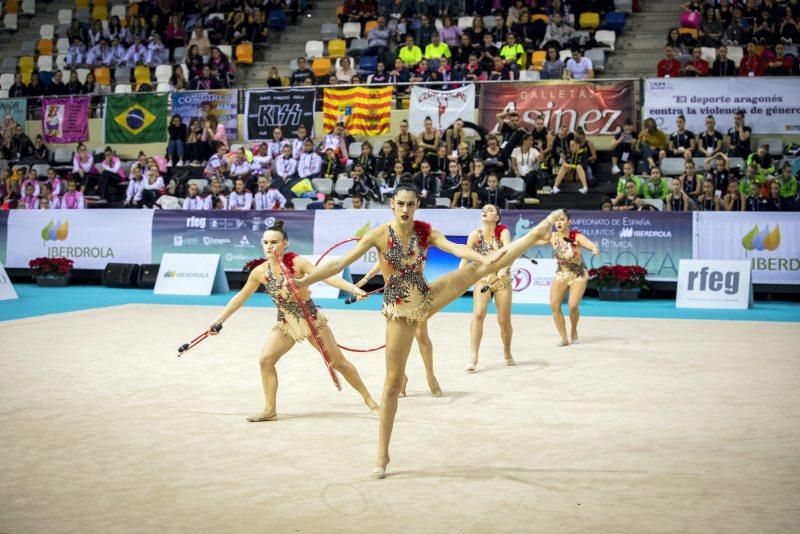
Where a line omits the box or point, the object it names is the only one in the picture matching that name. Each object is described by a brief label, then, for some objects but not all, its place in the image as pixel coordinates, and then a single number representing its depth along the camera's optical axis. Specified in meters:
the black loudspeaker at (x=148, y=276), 22.23
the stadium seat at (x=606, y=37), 25.36
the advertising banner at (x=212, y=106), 25.78
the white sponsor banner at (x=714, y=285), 18.00
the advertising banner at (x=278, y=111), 24.80
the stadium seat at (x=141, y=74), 28.95
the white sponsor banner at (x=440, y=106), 23.20
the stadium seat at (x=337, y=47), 27.92
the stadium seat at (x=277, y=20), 30.17
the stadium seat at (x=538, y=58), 24.44
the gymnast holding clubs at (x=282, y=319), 8.25
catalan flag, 24.42
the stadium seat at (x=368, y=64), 26.22
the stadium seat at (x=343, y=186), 22.80
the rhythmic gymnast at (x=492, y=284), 10.95
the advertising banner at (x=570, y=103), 22.28
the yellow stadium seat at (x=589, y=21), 25.89
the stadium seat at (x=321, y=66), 27.20
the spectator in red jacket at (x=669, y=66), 22.88
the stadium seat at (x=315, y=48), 28.36
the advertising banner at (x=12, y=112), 28.06
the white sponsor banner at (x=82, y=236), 22.56
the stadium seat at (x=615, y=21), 25.94
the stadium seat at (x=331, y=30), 29.02
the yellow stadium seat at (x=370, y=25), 27.92
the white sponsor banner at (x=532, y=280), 19.02
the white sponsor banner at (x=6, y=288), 19.55
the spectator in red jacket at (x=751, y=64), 22.12
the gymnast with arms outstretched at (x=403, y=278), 6.47
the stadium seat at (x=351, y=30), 28.42
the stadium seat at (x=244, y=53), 29.20
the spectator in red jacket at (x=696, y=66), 22.31
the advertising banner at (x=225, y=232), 21.03
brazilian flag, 26.42
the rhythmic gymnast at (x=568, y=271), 12.96
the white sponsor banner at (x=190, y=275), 21.03
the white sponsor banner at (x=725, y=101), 21.36
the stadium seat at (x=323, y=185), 23.20
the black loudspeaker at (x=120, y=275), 22.42
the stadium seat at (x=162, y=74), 28.73
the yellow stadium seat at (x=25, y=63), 31.69
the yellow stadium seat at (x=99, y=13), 32.34
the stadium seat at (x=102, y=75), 29.49
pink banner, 27.22
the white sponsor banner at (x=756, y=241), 18.30
